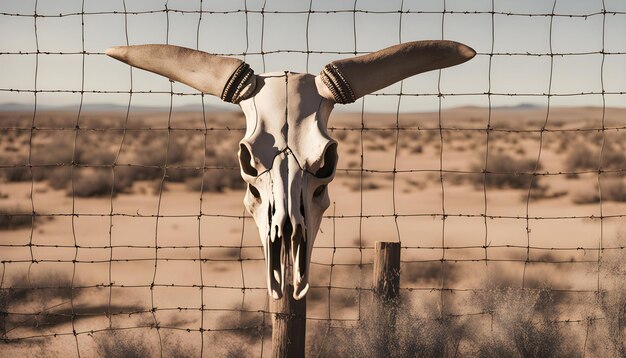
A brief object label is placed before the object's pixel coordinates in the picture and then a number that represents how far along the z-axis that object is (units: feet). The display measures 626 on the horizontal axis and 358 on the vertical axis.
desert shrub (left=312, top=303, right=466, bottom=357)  22.74
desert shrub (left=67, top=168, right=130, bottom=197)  68.54
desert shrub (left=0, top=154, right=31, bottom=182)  76.45
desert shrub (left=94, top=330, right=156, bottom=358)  24.32
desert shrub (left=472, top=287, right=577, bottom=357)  23.79
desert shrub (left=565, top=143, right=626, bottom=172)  90.72
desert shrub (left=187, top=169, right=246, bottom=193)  71.72
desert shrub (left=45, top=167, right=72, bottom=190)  73.97
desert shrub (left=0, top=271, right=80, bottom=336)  29.37
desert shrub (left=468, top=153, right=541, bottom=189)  75.31
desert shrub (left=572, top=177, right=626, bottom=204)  66.08
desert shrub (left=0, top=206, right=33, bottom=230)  53.67
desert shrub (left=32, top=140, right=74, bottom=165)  97.45
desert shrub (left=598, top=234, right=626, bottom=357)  23.99
